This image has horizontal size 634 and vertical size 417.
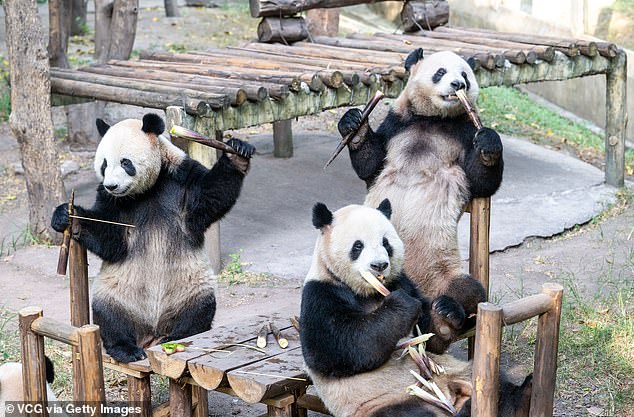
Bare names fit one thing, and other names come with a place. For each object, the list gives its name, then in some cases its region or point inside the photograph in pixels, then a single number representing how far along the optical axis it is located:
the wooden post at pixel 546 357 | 8.09
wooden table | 8.31
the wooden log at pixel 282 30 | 18.59
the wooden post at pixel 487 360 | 7.29
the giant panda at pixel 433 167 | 10.08
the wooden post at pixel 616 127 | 19.23
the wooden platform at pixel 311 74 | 14.08
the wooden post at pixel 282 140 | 20.70
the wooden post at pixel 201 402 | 9.48
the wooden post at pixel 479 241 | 10.48
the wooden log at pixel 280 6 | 18.19
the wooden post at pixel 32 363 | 8.32
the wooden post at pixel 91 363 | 7.76
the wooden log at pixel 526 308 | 7.56
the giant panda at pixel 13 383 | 8.80
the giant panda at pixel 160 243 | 9.92
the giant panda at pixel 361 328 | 7.94
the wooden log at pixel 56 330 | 7.96
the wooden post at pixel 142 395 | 9.42
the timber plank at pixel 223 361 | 8.47
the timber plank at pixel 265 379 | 8.20
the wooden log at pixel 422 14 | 20.31
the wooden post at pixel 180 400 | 9.09
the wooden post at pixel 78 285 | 10.20
